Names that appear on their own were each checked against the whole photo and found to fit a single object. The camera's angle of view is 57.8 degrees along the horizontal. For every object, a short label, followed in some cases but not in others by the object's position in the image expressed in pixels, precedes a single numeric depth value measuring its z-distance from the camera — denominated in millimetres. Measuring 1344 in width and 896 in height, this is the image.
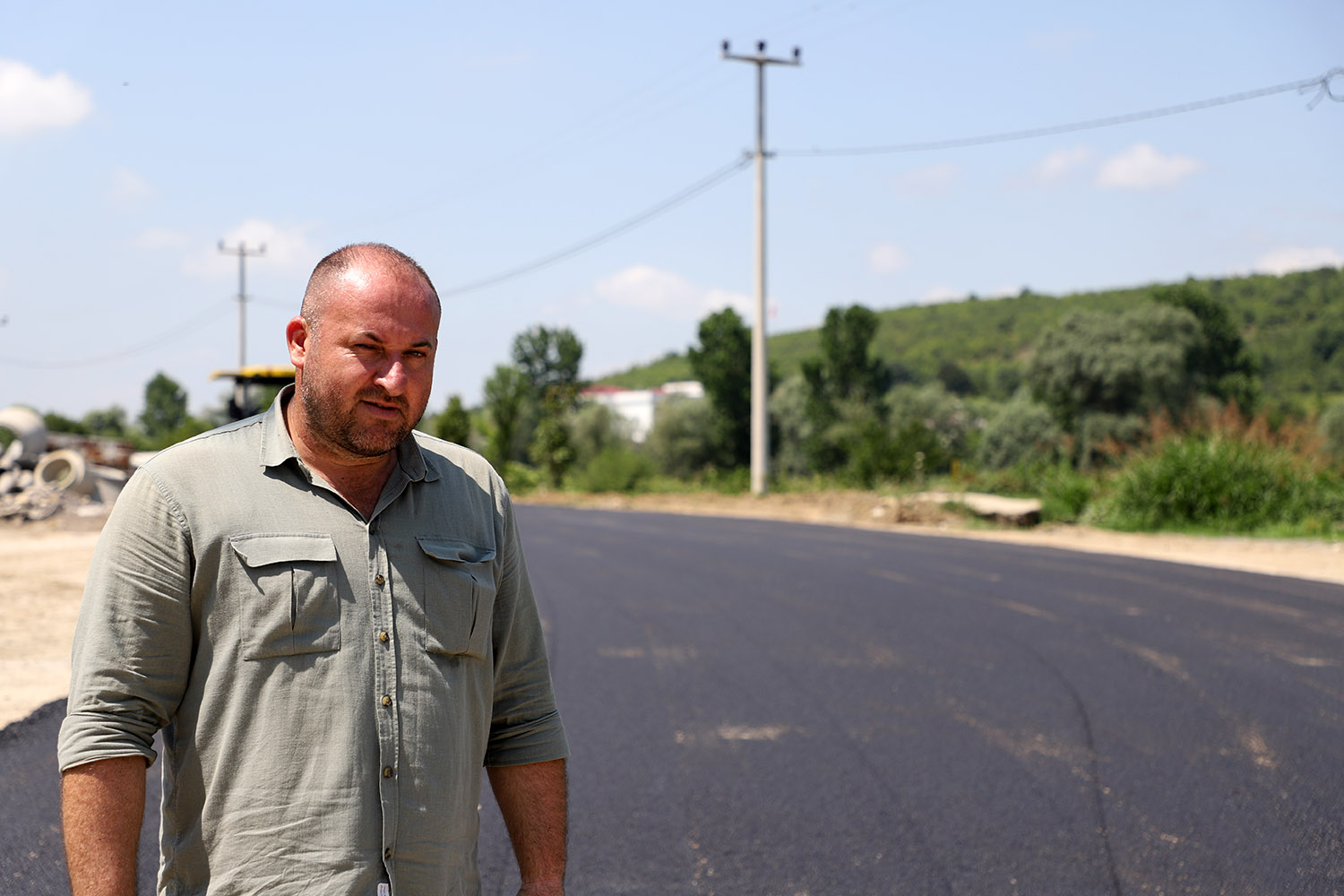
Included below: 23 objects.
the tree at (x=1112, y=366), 44969
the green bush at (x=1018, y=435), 44750
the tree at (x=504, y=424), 45531
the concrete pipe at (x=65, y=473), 21391
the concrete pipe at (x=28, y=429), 23438
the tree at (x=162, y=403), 92838
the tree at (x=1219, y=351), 53625
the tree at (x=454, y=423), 43891
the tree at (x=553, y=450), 44875
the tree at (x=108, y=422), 77625
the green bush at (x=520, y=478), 43981
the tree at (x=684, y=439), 52219
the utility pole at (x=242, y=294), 63406
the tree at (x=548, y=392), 45000
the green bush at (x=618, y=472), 38406
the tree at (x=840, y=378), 48219
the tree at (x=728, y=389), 51469
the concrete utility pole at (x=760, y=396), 32688
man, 2188
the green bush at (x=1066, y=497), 22312
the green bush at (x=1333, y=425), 43031
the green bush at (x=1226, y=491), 19734
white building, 103812
